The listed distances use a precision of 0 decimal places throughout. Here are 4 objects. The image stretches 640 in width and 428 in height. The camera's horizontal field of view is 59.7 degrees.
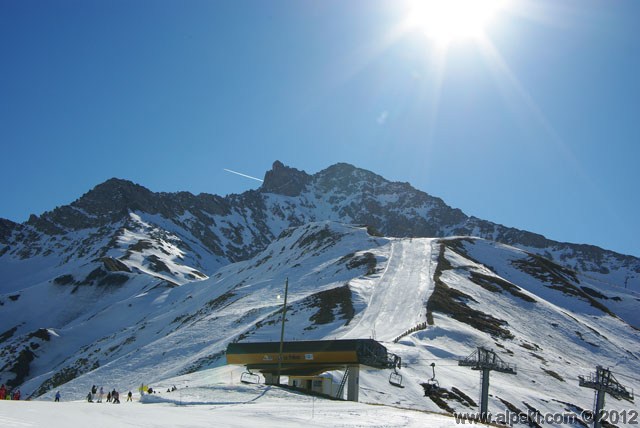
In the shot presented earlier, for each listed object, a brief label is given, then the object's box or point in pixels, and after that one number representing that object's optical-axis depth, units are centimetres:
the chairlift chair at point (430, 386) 4710
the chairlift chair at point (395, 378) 4770
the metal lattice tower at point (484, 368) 4269
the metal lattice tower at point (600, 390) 4668
